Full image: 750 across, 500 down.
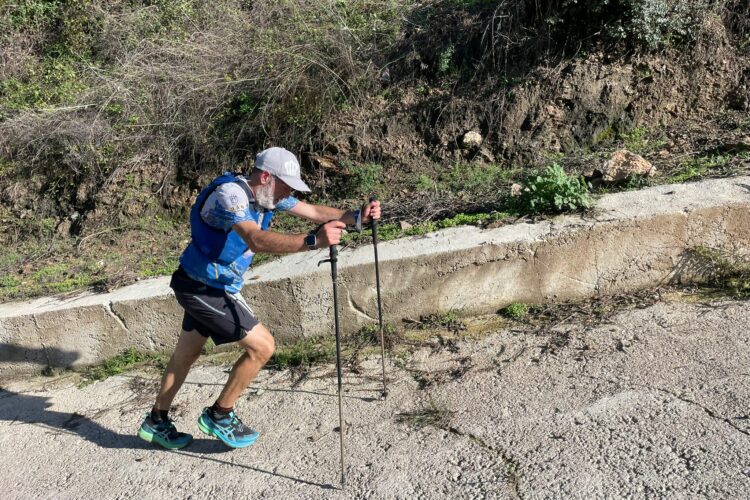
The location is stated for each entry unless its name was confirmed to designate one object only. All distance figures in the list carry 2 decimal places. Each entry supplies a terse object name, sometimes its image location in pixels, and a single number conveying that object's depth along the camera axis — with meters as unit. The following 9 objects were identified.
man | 3.34
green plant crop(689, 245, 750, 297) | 4.58
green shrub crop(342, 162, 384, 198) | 6.66
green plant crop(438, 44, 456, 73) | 7.13
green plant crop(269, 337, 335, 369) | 4.75
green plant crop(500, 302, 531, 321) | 4.76
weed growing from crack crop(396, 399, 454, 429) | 3.72
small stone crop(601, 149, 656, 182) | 5.33
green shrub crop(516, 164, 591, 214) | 4.92
